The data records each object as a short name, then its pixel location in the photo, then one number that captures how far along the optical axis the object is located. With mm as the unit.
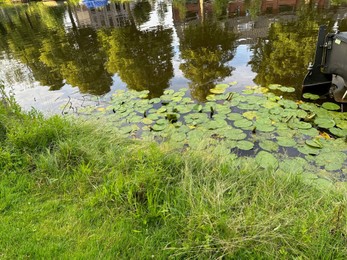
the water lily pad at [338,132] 4030
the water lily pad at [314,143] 3749
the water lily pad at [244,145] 3893
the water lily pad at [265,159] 3467
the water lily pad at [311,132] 4051
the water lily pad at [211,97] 5521
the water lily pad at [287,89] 5611
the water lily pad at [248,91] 5616
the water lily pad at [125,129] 4557
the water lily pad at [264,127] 4229
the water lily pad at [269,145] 3848
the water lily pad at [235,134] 4129
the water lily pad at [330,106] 4820
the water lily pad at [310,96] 5245
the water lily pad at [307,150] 3687
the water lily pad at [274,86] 5727
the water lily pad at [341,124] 4220
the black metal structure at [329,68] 4648
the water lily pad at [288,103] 4898
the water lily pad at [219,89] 5850
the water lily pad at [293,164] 3379
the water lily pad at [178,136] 4223
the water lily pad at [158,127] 4620
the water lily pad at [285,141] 3885
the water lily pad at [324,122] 4263
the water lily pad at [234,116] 4667
